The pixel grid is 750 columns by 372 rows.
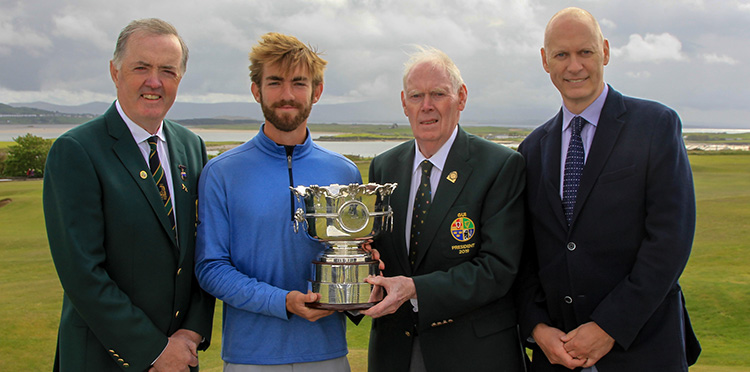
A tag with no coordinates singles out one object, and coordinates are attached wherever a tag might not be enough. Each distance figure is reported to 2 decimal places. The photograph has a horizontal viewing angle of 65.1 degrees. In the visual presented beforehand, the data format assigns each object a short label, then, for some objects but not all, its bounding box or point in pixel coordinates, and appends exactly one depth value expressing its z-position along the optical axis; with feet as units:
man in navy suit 13.14
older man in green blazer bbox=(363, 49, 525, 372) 14.39
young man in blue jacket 13.98
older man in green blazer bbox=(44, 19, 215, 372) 12.78
